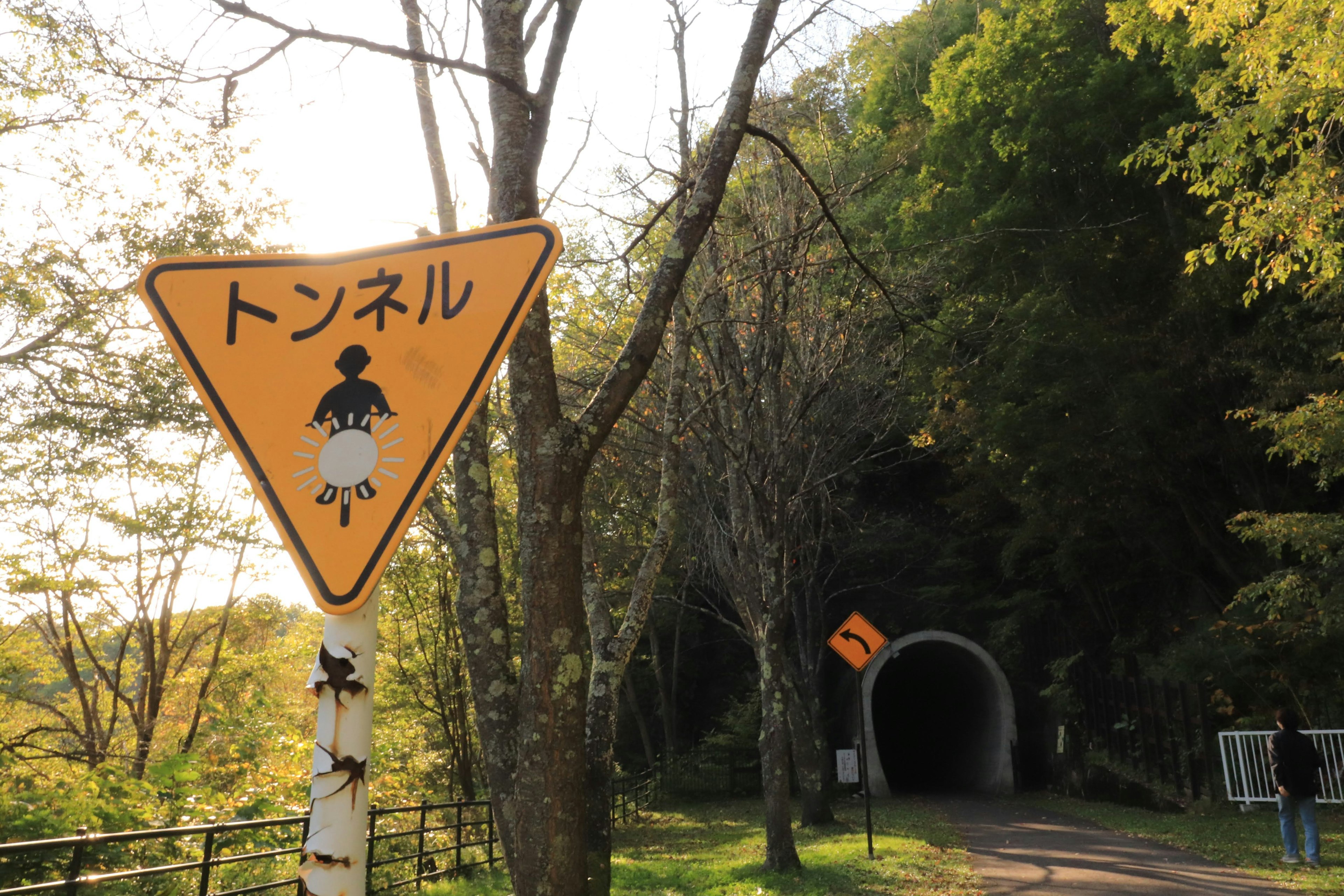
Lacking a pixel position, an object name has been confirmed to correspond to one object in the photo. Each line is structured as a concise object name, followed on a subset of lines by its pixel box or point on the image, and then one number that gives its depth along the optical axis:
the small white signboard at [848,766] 14.57
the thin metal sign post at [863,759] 10.55
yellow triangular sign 1.64
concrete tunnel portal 22.50
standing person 9.39
